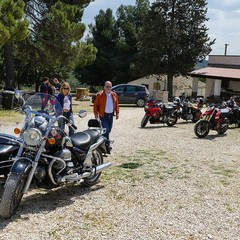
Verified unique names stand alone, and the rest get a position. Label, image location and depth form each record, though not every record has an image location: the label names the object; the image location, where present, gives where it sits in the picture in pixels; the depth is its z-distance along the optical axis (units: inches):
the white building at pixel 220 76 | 959.5
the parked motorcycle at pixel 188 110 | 459.8
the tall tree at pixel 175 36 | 1071.2
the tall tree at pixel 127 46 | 1436.1
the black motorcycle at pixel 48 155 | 133.8
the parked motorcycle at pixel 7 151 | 151.0
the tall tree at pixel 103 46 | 1469.3
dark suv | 737.1
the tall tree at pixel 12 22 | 502.4
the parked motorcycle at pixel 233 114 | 424.1
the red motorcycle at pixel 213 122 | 347.2
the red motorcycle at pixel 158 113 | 418.0
